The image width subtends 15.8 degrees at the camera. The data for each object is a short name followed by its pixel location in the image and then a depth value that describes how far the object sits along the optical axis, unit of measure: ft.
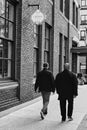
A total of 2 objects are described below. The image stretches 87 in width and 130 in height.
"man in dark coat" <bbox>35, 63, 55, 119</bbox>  30.30
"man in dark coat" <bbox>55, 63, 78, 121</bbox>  29.14
